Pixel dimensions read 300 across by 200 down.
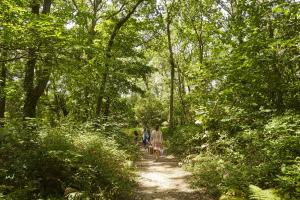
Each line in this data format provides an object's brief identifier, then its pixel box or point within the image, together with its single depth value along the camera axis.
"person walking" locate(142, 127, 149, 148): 23.52
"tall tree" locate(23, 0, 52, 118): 12.48
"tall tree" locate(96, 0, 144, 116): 18.37
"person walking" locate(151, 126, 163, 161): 15.87
